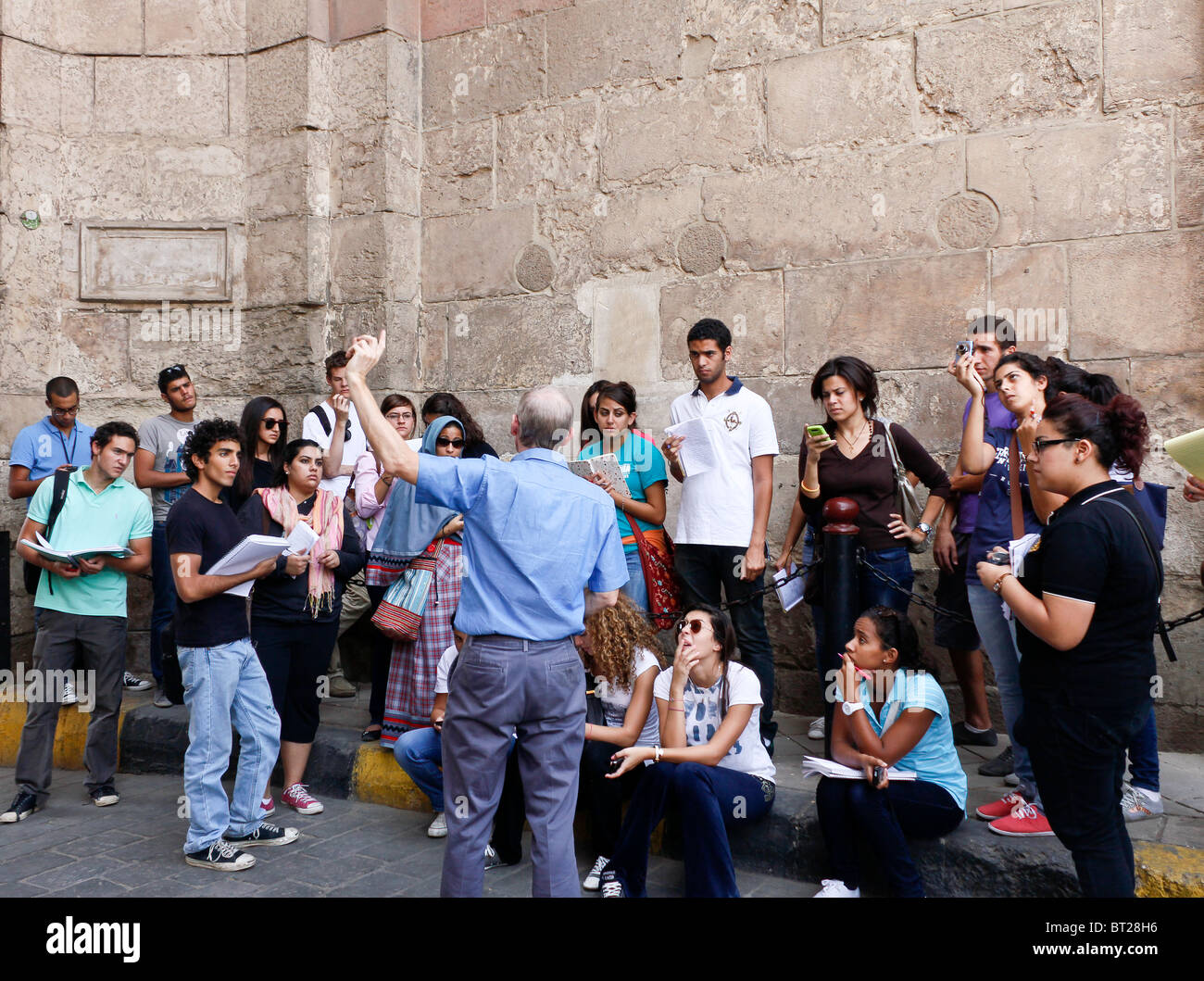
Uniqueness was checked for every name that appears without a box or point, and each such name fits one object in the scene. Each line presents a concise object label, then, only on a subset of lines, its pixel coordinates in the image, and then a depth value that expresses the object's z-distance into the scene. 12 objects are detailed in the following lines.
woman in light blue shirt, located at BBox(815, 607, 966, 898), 3.68
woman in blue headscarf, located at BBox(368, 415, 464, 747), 4.93
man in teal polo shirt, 5.08
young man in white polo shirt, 5.00
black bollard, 4.32
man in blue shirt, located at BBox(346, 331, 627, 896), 3.27
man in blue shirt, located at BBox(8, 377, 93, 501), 6.31
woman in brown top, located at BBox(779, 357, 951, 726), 4.59
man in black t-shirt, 4.28
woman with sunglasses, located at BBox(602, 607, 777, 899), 3.74
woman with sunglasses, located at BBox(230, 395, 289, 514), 5.37
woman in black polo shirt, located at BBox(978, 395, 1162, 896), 2.89
